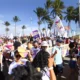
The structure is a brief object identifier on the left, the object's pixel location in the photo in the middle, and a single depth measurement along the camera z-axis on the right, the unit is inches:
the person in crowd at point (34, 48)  129.1
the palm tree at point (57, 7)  1076.7
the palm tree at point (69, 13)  1245.6
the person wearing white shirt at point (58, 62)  125.6
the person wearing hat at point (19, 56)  70.3
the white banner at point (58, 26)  249.3
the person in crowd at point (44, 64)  67.1
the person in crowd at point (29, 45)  142.8
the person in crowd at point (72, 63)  125.9
